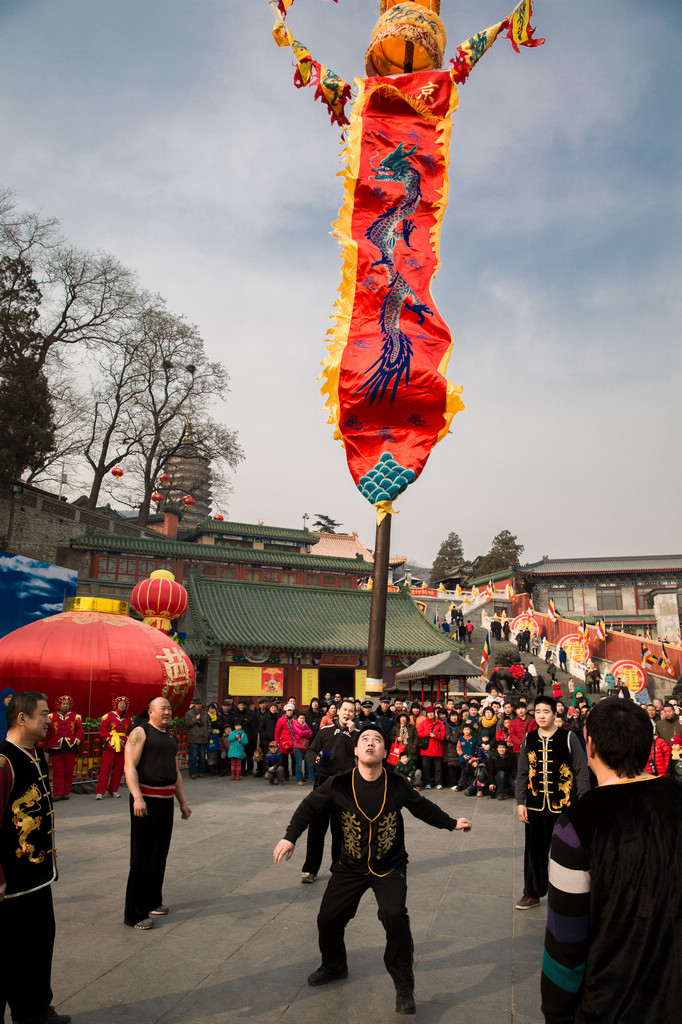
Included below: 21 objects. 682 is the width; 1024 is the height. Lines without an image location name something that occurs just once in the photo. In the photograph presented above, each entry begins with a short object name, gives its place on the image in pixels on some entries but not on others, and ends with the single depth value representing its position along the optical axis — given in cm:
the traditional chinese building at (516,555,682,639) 4253
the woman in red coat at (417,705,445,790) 1210
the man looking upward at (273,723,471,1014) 378
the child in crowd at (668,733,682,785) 1051
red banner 861
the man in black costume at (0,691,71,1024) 325
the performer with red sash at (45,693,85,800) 1005
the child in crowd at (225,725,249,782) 1284
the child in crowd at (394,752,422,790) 1221
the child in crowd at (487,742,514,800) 1099
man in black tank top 479
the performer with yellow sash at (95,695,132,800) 1050
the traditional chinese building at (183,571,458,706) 1984
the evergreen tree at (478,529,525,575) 5503
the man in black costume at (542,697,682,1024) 196
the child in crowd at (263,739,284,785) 1224
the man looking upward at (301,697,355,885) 591
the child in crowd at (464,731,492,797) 1131
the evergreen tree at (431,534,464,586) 6175
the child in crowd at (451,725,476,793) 1166
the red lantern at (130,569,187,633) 1364
